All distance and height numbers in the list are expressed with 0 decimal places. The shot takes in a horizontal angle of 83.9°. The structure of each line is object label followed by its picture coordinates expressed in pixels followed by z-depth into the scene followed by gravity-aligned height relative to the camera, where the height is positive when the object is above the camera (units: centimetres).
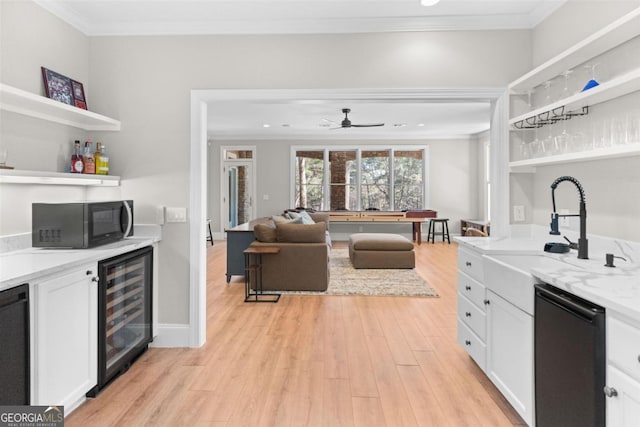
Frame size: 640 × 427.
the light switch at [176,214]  295 +1
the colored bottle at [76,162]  267 +40
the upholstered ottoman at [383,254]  570 -61
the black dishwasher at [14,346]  150 -57
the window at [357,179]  919 +95
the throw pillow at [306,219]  548 -6
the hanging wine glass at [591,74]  205 +88
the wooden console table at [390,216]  852 -1
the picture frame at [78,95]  279 +95
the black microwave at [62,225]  221 -6
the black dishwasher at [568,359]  129 -58
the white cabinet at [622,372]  114 -52
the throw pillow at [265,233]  451 -22
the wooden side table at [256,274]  421 -74
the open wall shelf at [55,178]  206 +24
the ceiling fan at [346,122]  620 +164
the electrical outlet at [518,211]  290 +4
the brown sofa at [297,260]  445 -56
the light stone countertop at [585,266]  128 -26
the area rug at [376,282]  446 -92
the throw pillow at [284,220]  514 -7
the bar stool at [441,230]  880 -32
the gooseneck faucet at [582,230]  196 -8
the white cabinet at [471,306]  231 -63
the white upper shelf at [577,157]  174 +35
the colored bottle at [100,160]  282 +44
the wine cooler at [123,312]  219 -67
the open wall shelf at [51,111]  207 +71
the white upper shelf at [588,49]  176 +97
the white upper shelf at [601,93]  172 +68
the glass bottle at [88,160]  274 +43
